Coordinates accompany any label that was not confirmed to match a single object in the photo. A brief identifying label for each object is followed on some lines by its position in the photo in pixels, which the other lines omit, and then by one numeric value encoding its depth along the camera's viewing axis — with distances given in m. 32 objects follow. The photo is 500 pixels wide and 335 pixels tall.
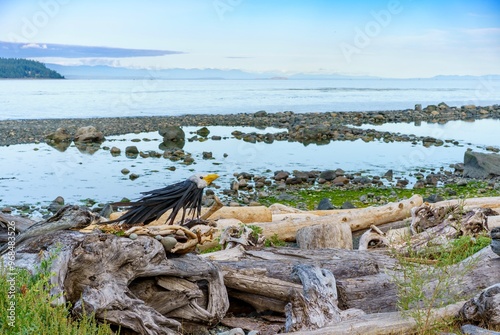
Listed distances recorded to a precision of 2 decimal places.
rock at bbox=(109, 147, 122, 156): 30.15
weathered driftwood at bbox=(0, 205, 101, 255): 7.50
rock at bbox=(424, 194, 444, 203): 17.33
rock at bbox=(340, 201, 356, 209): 17.24
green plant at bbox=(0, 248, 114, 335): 5.75
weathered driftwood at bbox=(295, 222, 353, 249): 12.26
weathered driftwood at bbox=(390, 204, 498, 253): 11.24
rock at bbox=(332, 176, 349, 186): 22.23
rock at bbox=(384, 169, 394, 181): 23.72
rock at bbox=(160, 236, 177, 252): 7.86
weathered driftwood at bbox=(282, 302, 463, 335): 7.28
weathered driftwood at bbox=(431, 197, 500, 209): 14.59
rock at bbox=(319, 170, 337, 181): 23.07
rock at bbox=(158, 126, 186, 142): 35.43
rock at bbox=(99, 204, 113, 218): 15.21
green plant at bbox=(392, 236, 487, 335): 7.32
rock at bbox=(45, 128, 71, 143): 36.00
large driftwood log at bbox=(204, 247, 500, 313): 8.43
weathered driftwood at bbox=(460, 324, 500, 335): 7.22
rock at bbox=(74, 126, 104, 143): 35.01
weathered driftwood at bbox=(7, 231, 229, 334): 6.88
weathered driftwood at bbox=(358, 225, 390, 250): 12.31
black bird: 8.77
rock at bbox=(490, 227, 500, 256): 8.88
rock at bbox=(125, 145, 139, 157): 30.06
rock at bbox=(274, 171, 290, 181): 23.16
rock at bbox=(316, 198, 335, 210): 16.91
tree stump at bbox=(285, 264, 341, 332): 7.61
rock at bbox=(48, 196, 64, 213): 18.58
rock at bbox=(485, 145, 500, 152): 33.14
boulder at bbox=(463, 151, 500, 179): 23.41
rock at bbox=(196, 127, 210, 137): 39.56
